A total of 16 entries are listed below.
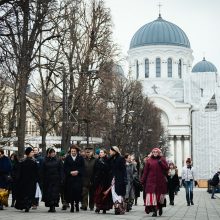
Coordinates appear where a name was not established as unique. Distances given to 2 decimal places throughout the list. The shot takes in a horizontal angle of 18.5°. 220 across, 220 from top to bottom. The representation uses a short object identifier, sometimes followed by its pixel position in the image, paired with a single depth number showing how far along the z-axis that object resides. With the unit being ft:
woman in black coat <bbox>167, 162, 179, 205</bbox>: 84.38
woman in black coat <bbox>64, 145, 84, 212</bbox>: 59.36
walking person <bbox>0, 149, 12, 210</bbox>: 60.08
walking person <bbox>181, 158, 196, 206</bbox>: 82.07
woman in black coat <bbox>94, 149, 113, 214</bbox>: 59.11
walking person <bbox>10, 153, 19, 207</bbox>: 63.67
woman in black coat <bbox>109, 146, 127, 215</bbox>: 58.23
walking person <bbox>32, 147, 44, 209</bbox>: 62.00
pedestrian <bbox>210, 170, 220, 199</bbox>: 123.24
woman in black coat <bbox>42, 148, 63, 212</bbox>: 58.70
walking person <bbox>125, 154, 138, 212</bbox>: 64.90
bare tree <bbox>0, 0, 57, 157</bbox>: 56.34
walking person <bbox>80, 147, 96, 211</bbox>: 63.41
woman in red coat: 57.36
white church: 352.69
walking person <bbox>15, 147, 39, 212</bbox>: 58.59
